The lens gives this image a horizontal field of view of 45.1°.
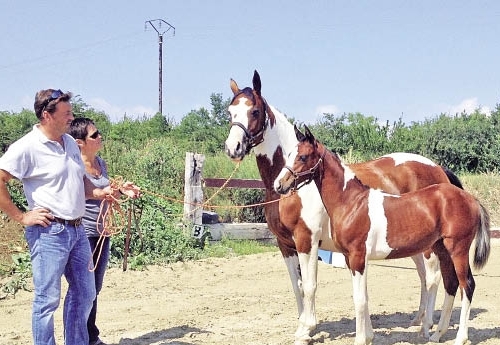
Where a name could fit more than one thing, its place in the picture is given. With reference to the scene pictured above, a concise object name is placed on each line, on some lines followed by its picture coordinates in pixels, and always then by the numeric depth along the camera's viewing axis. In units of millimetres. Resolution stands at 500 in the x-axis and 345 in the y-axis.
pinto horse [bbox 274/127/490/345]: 4680
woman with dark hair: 4750
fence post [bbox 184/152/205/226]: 9812
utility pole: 42688
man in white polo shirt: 3566
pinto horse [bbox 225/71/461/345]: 5148
